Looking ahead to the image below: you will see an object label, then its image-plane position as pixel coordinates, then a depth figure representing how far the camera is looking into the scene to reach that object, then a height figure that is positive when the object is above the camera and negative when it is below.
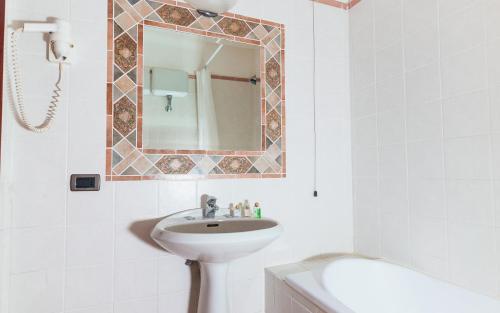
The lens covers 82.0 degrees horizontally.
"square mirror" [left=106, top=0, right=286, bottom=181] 1.37 +0.39
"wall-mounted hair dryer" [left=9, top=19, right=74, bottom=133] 1.14 +0.48
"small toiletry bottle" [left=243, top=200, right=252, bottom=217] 1.51 -0.21
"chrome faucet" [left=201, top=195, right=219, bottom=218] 1.41 -0.19
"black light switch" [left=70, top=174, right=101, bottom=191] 1.26 -0.05
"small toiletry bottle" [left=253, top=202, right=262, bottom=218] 1.52 -0.22
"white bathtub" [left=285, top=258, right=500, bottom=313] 1.14 -0.53
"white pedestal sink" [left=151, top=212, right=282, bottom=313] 1.07 -0.29
